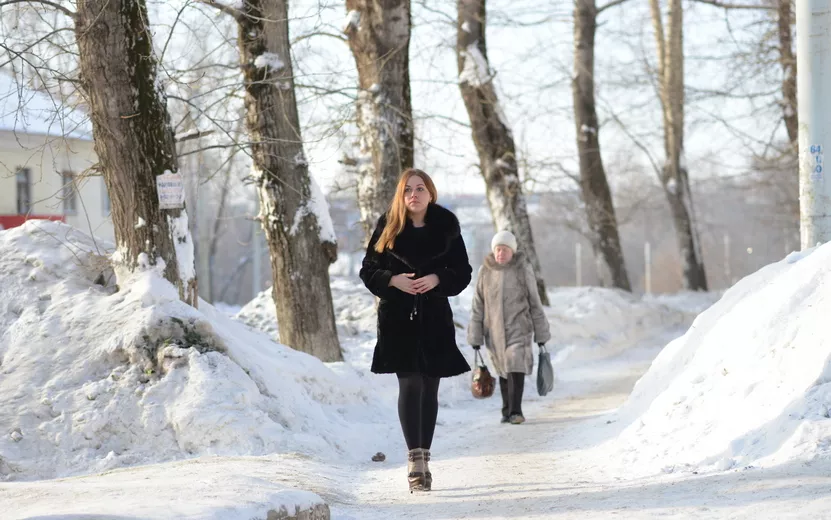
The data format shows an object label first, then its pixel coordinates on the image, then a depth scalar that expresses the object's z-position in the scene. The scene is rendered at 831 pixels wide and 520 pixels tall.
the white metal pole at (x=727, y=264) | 58.74
